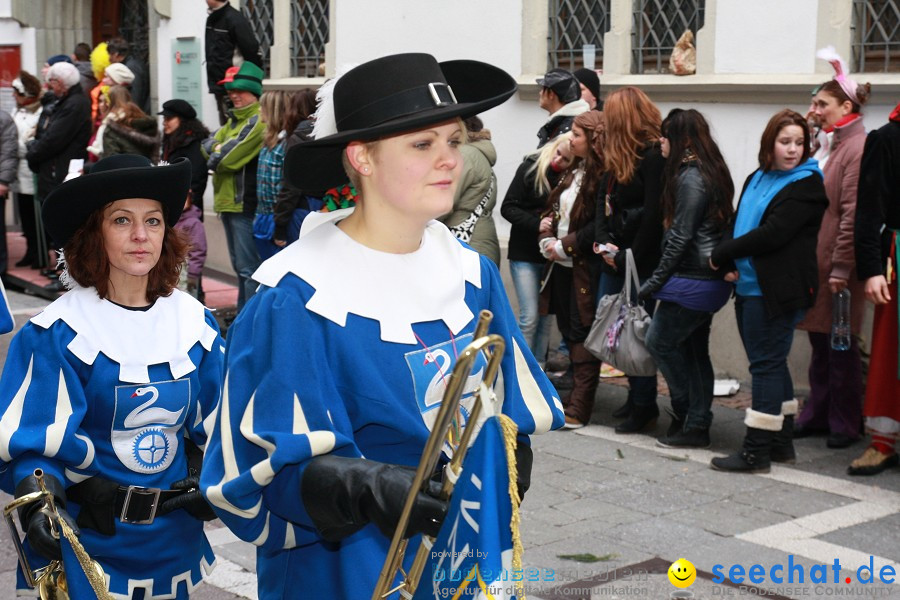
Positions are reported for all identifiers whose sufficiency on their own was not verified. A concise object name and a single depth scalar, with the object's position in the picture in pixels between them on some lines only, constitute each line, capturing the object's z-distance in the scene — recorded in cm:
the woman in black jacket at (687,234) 632
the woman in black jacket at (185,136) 974
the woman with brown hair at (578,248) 707
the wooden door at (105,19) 1595
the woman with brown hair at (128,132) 1019
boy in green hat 912
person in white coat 1261
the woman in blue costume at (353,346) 246
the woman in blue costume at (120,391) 321
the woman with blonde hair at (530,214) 750
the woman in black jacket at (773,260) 604
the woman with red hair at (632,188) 667
